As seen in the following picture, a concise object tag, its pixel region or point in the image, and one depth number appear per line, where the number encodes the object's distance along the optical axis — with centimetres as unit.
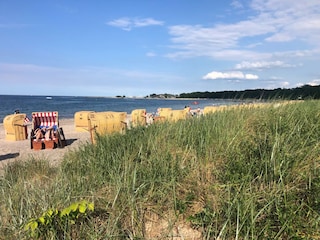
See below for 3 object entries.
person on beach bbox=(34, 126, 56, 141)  1216
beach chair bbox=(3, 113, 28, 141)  1537
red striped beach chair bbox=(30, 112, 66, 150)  1204
